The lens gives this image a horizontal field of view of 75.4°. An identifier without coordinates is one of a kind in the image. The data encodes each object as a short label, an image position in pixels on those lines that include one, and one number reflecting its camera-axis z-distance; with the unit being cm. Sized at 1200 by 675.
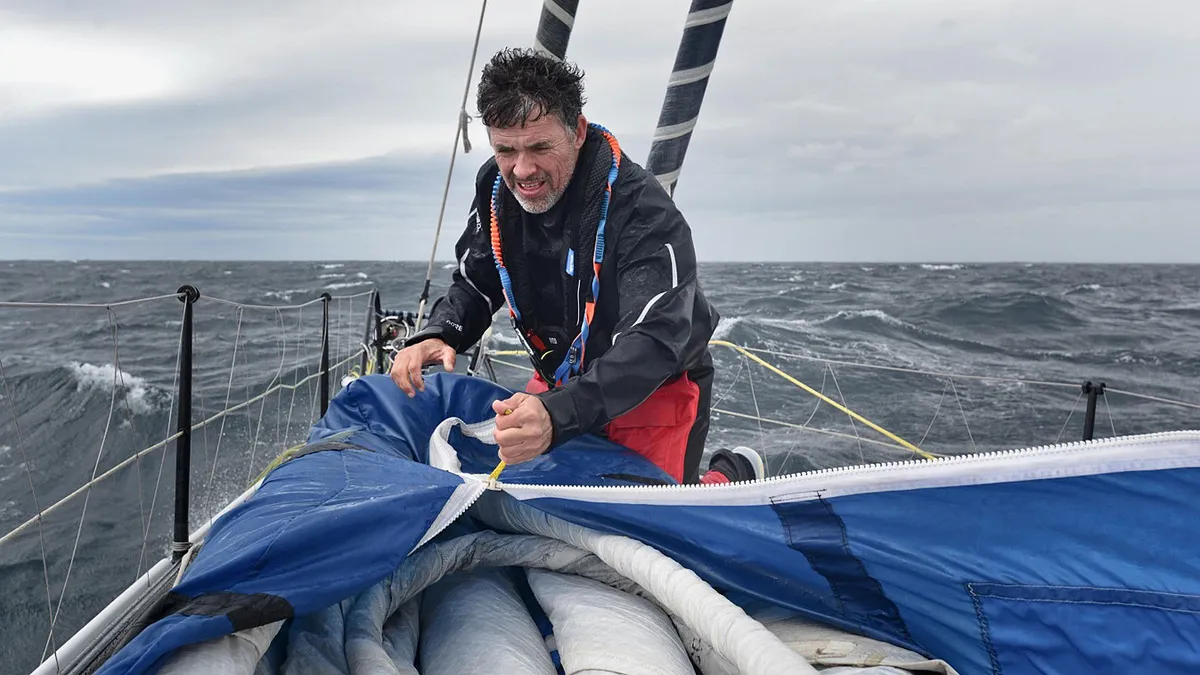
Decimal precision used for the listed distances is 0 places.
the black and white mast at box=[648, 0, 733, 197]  361
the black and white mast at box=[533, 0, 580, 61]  381
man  160
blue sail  108
